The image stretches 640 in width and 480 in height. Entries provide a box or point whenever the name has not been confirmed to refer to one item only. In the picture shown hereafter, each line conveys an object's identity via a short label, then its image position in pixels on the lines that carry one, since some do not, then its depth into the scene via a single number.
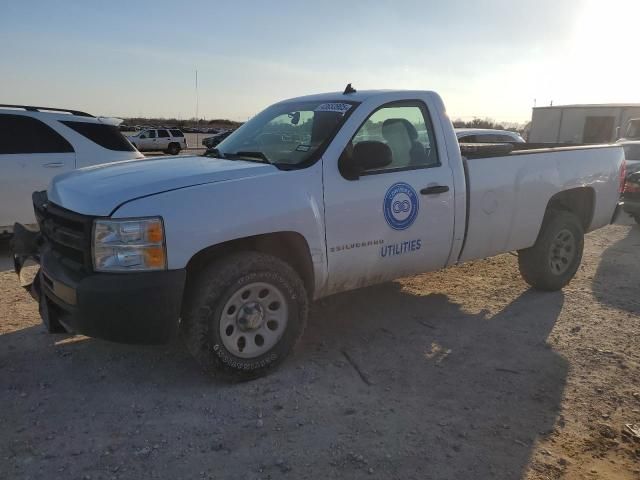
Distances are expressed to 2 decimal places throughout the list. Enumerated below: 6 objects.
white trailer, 21.98
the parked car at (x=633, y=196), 9.50
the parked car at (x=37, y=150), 6.67
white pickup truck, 3.18
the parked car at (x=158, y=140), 32.38
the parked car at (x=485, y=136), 12.05
